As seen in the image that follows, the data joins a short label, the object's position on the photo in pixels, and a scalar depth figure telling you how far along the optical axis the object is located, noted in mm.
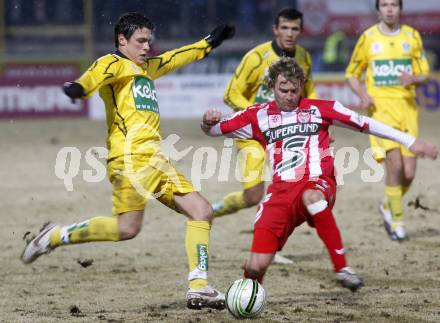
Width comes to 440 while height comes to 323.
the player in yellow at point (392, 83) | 17984
